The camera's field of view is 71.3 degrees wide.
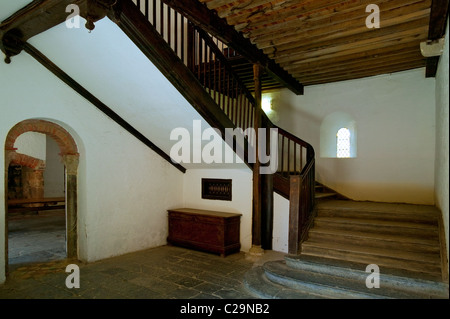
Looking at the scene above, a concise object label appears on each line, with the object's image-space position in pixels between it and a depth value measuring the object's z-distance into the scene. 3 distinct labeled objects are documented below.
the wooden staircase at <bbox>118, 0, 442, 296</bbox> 3.96
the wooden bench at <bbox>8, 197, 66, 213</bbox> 9.55
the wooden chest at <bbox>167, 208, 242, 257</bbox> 5.96
